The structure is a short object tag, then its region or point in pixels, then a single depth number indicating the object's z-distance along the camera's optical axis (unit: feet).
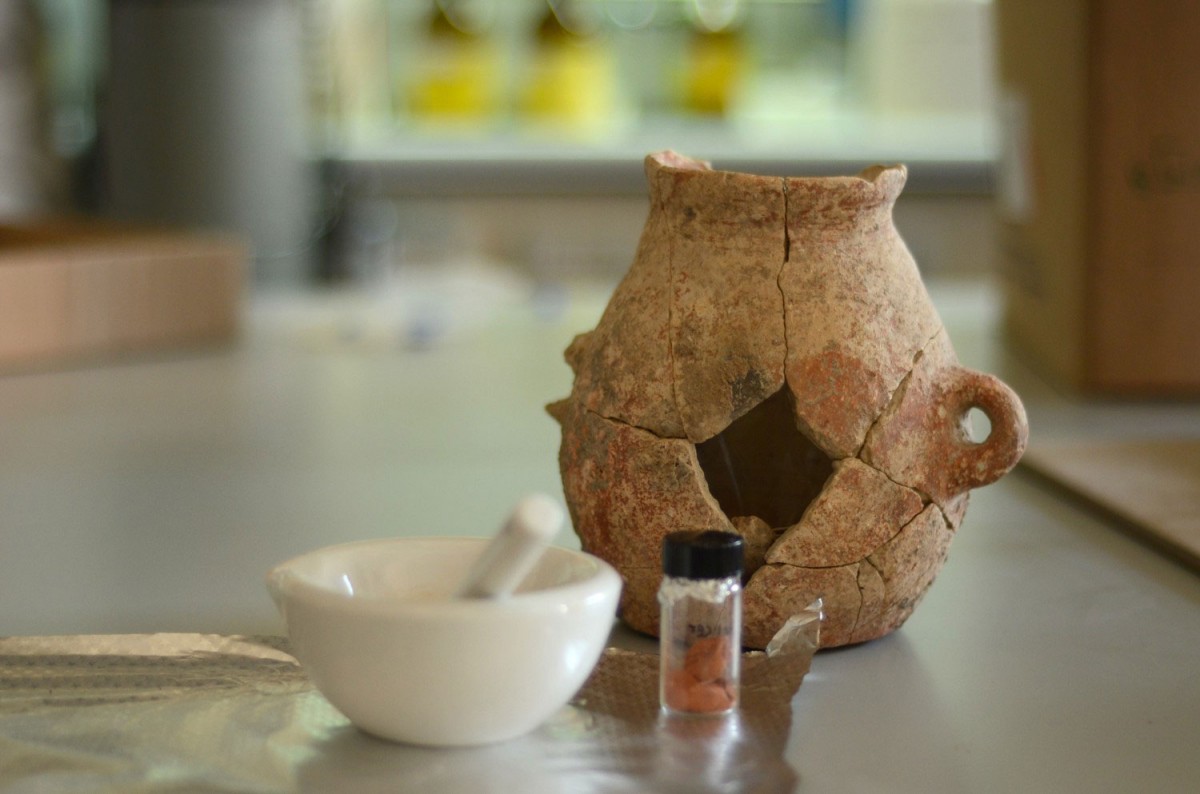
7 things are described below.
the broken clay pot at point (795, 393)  1.83
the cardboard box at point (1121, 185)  3.70
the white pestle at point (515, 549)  1.45
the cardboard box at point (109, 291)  4.66
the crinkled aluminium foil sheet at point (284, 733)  1.50
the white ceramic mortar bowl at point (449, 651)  1.47
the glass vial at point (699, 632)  1.66
